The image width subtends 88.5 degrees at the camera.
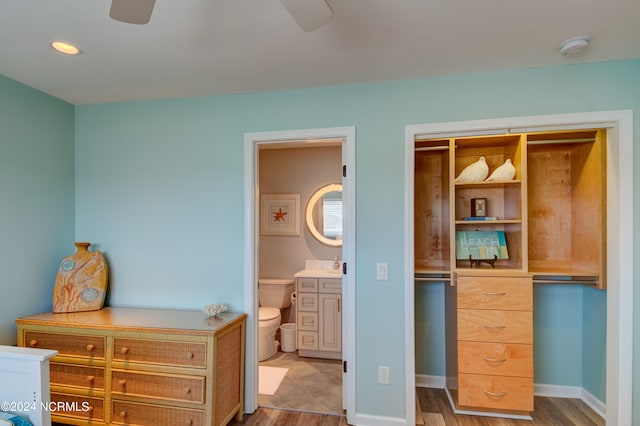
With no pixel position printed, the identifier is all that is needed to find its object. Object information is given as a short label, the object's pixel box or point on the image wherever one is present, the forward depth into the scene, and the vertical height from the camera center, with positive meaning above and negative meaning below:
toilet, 3.32 -1.03
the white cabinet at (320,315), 3.29 -1.03
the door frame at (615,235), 1.94 -0.12
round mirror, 3.82 -0.01
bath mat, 2.71 -1.47
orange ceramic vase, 2.40 -0.52
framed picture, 3.92 +0.00
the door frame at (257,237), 2.25 -0.21
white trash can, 3.57 -1.36
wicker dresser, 1.97 -0.96
